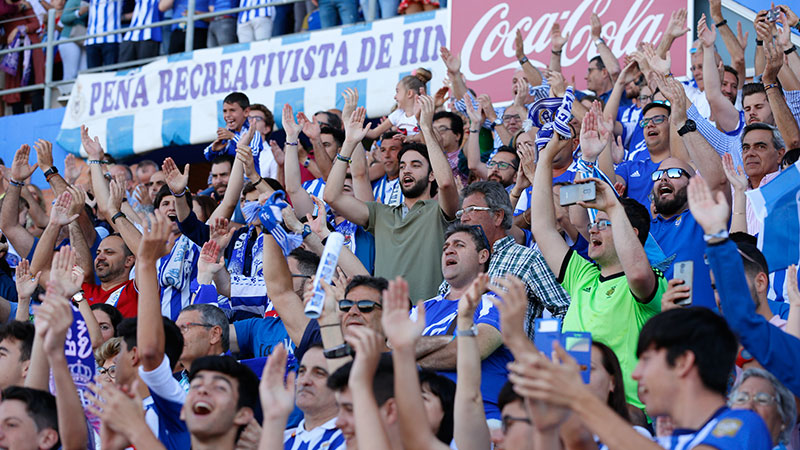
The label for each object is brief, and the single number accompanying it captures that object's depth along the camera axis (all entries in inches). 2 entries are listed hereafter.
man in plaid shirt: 438.9
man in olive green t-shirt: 520.7
